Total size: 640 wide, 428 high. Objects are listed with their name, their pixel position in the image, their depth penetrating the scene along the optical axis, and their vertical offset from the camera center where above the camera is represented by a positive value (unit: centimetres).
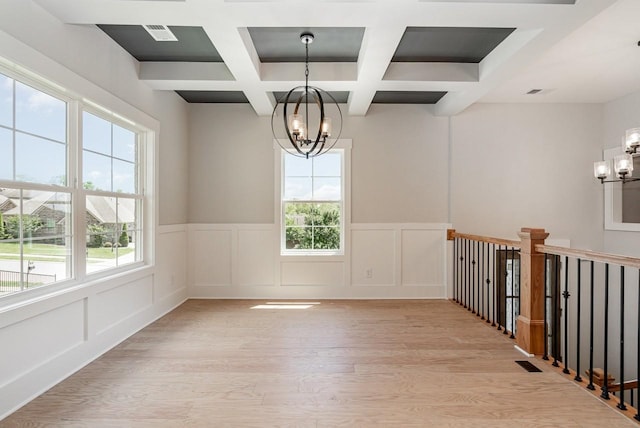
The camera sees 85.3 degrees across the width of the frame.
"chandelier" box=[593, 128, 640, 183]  306 +50
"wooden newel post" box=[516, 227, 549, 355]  284 -72
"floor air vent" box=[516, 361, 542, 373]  257 -118
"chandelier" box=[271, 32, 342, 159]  468 +123
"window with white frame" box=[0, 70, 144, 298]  212 +16
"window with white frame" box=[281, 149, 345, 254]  482 +13
